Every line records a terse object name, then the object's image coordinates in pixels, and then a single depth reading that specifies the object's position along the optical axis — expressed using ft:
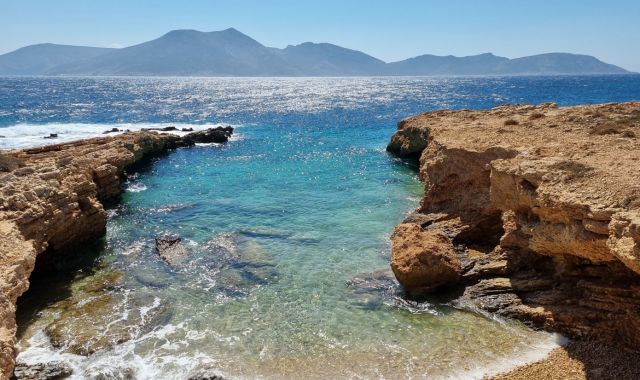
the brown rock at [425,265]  59.26
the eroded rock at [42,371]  44.16
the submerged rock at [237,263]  65.51
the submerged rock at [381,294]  57.41
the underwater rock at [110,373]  45.27
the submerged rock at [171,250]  73.87
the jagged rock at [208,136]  195.18
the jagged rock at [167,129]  217.77
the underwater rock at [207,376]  44.83
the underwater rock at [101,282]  63.93
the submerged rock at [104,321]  50.78
